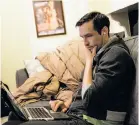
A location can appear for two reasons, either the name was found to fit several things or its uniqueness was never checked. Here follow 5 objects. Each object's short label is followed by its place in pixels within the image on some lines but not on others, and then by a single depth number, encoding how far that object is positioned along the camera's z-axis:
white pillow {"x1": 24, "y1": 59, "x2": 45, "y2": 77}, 2.75
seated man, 1.38
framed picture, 3.37
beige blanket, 2.53
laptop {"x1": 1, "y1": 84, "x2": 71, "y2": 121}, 1.48
